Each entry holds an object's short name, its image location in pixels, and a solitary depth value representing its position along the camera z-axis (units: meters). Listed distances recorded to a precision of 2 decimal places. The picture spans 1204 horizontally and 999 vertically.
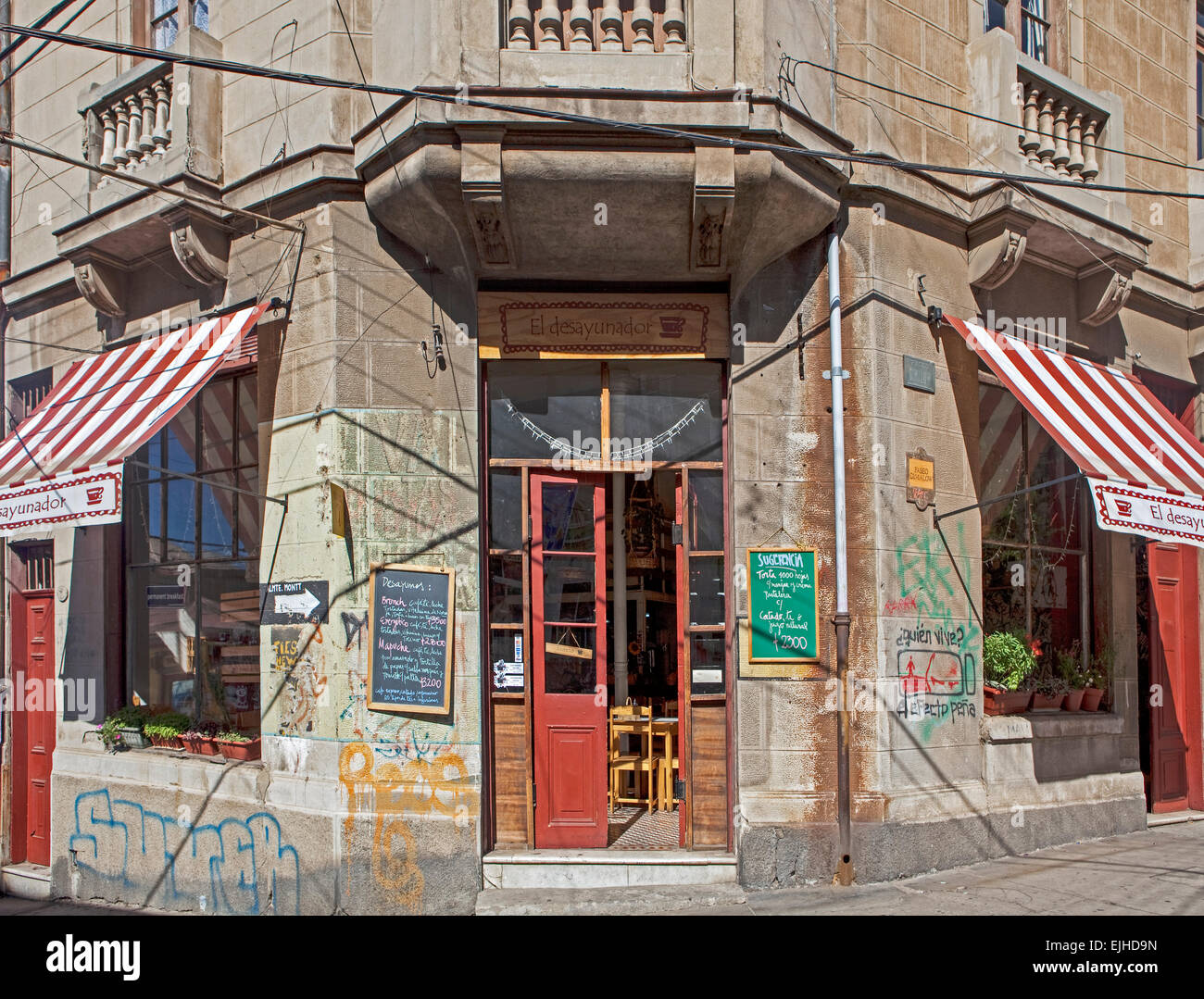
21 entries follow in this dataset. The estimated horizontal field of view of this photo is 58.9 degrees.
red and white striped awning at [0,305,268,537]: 7.89
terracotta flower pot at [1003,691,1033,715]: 9.63
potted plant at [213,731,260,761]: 8.88
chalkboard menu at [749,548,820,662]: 8.61
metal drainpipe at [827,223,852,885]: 8.45
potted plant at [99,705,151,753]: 9.75
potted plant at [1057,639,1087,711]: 10.23
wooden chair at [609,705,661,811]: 10.35
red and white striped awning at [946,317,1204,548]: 8.22
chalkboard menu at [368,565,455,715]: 8.27
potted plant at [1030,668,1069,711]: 9.94
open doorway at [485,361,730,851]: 8.69
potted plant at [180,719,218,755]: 9.20
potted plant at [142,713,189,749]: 9.48
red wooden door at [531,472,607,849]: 8.70
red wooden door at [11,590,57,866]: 10.92
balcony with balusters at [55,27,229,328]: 9.18
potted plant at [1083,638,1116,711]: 10.58
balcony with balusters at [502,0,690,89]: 7.82
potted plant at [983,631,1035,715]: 9.55
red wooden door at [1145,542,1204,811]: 11.34
